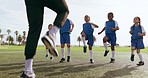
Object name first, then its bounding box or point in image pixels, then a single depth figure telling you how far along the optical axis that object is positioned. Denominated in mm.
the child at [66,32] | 5970
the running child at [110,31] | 5963
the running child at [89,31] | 5844
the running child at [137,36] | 5580
